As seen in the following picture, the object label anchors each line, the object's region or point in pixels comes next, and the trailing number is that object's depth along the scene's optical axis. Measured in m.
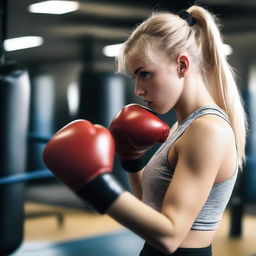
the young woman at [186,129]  0.91
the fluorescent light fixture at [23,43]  3.83
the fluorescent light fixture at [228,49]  4.17
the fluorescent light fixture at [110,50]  4.01
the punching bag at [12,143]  2.48
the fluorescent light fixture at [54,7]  3.80
